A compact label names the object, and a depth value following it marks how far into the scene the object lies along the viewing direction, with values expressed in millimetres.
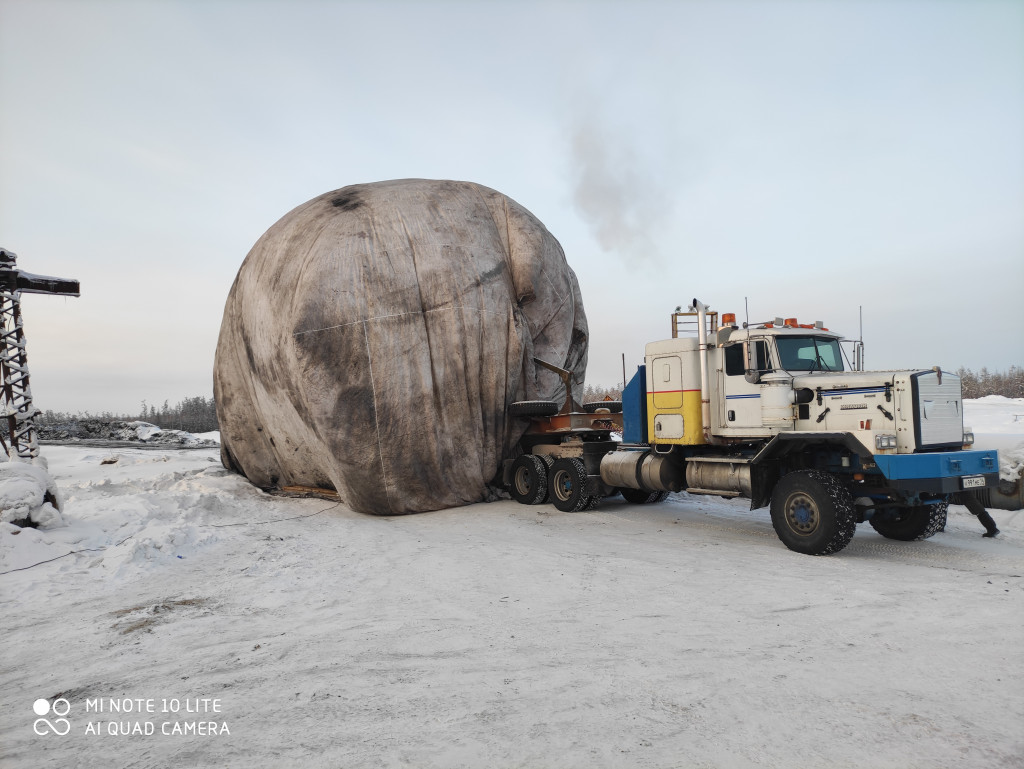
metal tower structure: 14047
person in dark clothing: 7426
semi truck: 7125
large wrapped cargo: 10320
